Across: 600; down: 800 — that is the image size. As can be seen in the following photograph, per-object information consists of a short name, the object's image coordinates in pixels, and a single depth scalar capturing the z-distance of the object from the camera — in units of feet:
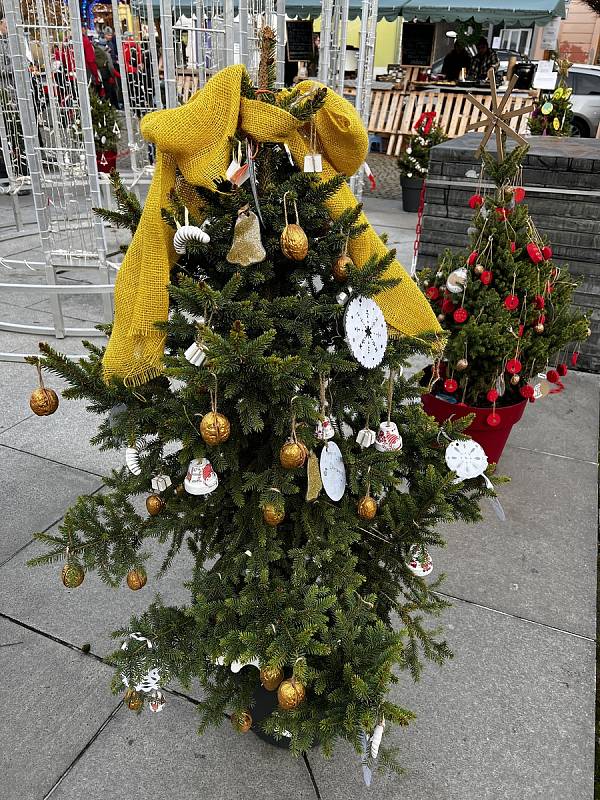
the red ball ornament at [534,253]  11.07
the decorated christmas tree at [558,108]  22.40
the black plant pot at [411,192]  31.04
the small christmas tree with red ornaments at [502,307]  10.96
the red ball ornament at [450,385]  11.23
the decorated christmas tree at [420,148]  28.84
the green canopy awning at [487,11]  48.42
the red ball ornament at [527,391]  11.06
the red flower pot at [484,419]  11.52
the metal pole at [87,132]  14.29
